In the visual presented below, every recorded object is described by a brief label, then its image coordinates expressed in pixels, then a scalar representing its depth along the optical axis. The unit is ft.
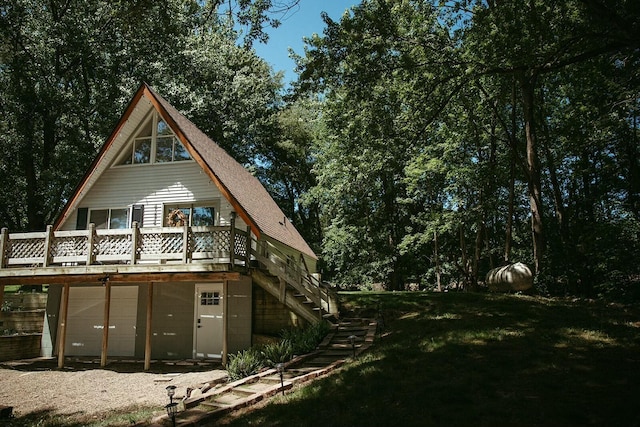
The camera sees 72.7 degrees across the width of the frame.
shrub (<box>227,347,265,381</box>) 36.24
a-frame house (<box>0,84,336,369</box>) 44.96
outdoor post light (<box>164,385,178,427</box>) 24.25
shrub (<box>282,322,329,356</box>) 40.01
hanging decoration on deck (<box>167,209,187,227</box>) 53.72
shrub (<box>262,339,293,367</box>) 38.37
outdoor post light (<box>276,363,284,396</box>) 29.04
